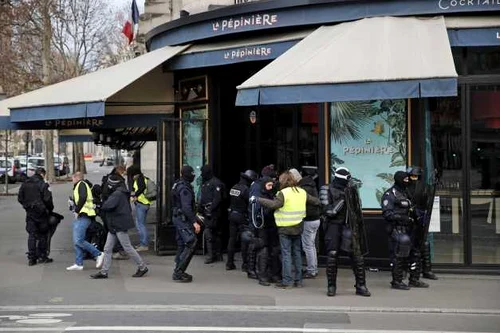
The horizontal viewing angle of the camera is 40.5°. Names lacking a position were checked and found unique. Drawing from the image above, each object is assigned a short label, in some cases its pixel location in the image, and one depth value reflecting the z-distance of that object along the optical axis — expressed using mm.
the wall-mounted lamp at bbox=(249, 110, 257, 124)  13266
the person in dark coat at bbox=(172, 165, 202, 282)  10000
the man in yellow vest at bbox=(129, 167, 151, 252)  13328
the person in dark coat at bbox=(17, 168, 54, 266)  11773
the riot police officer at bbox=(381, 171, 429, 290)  9430
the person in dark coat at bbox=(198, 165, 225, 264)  11781
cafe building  9688
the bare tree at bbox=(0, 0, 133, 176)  30359
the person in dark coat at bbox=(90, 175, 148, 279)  10320
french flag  21531
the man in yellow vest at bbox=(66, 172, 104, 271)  11086
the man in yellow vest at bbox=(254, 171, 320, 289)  9500
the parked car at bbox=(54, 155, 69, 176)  53012
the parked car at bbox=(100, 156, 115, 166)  89812
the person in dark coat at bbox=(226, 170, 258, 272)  11062
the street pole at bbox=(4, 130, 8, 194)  31891
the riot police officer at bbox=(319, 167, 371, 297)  9039
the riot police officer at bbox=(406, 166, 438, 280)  9781
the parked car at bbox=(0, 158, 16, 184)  42875
